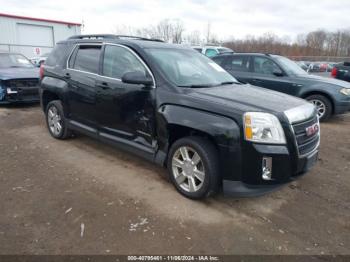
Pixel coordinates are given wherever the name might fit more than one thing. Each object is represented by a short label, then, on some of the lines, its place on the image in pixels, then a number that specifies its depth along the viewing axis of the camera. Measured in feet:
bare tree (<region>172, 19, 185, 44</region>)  136.98
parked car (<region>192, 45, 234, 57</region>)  45.57
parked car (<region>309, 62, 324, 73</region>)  79.44
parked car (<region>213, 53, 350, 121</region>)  24.38
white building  78.74
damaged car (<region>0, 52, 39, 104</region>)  26.20
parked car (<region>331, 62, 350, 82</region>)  37.45
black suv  10.09
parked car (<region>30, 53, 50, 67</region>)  71.28
